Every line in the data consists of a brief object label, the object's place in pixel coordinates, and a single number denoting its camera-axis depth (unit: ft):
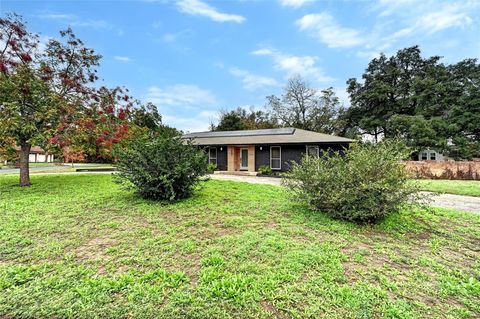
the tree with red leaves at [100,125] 26.86
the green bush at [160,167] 19.36
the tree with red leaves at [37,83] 25.21
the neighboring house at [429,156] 81.62
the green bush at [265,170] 51.72
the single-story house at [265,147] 49.29
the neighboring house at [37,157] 132.69
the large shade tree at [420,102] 69.46
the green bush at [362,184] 14.80
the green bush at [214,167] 57.06
